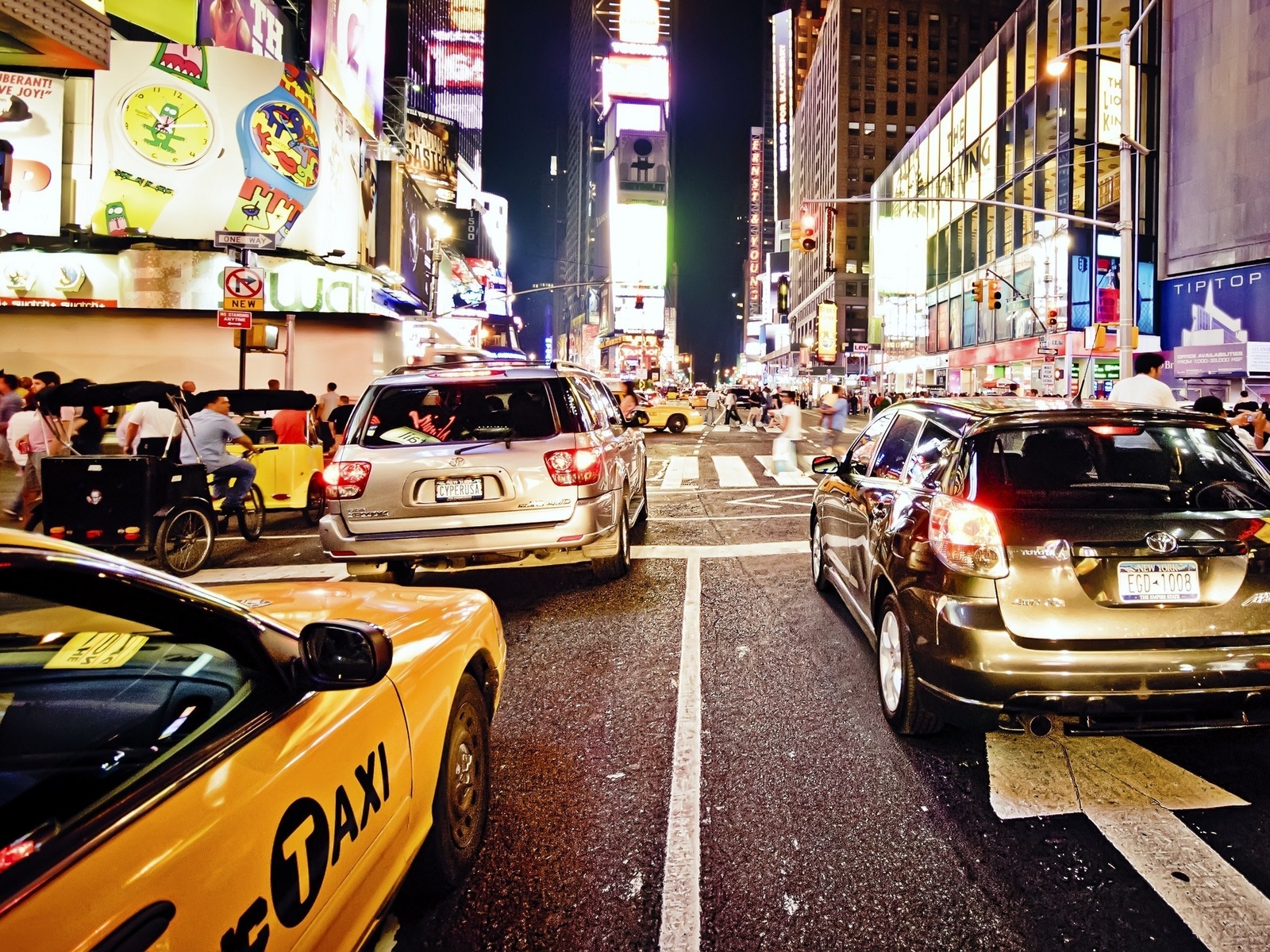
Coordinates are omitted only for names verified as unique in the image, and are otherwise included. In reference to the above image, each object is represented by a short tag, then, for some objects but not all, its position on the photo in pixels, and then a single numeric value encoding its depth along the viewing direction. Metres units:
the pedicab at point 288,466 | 11.62
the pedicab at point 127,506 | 8.09
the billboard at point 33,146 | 22.23
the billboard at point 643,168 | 152.11
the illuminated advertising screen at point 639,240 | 151.62
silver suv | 6.25
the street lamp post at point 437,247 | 40.69
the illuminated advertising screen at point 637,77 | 141.88
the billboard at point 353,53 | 27.08
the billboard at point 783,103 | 171.62
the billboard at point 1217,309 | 32.91
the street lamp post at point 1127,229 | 17.47
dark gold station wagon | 3.37
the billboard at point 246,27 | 23.97
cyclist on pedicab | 9.28
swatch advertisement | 22.94
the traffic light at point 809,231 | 21.19
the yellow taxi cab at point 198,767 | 1.35
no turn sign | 12.99
